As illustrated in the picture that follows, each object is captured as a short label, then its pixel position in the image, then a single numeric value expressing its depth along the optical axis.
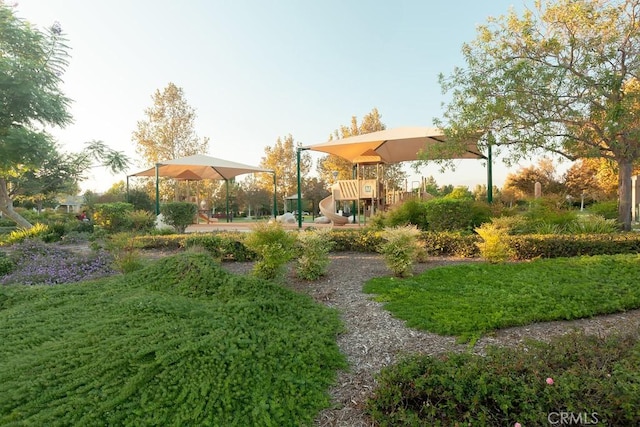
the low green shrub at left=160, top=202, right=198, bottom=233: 10.40
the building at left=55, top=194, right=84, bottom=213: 51.47
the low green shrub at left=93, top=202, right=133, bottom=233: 10.41
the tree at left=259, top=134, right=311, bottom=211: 26.89
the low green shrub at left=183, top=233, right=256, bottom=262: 6.13
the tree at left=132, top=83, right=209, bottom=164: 20.89
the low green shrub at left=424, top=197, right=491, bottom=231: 7.23
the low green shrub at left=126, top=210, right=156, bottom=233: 9.80
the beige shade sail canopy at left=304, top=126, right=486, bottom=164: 9.22
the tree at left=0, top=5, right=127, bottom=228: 9.67
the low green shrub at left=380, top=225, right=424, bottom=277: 4.65
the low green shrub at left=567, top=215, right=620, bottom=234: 6.42
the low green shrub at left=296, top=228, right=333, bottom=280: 4.71
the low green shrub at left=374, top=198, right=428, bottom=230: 7.81
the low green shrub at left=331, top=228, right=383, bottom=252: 6.41
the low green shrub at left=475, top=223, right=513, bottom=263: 5.16
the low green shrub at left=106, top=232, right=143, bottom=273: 5.18
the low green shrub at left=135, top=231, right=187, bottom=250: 7.32
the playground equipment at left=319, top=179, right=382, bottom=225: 11.47
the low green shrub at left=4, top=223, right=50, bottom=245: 8.66
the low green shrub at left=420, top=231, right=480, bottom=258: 6.01
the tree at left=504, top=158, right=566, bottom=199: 22.39
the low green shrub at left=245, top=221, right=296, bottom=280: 4.52
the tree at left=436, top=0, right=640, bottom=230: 6.73
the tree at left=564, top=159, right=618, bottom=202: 17.38
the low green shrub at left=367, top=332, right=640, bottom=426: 1.75
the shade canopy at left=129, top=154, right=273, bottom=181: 12.51
